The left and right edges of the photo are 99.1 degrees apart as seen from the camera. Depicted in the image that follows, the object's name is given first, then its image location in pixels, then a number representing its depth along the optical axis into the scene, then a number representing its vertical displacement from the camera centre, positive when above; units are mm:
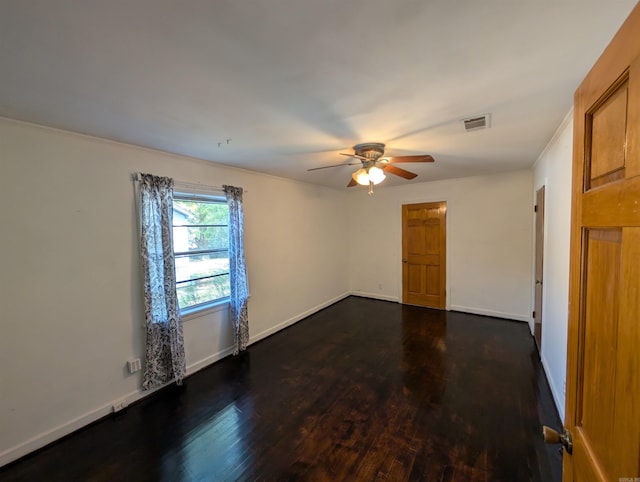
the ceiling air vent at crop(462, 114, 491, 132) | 2037 +836
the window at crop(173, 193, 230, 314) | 3090 -202
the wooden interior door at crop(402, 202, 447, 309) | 5075 -456
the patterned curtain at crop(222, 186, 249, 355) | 3426 -465
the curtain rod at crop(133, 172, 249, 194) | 2930 +533
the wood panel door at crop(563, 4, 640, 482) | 600 -116
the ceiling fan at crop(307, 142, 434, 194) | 2424 +640
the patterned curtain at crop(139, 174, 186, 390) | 2625 -521
